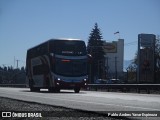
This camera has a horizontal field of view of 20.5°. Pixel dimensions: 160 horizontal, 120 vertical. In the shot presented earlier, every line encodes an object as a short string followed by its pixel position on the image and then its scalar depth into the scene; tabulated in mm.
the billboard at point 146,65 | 56956
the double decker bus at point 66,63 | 33000
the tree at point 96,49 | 104625
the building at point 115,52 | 127125
